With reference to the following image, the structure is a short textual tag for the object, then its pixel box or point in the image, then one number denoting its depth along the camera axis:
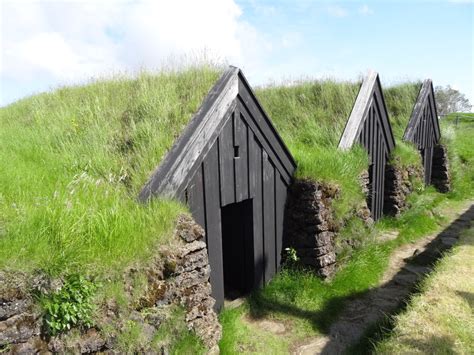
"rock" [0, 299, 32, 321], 2.67
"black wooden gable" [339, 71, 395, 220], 9.08
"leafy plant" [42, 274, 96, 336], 2.87
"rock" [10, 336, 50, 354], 2.70
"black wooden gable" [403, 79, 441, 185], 12.50
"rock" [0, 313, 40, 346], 2.66
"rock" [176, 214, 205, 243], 4.20
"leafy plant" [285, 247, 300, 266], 6.77
